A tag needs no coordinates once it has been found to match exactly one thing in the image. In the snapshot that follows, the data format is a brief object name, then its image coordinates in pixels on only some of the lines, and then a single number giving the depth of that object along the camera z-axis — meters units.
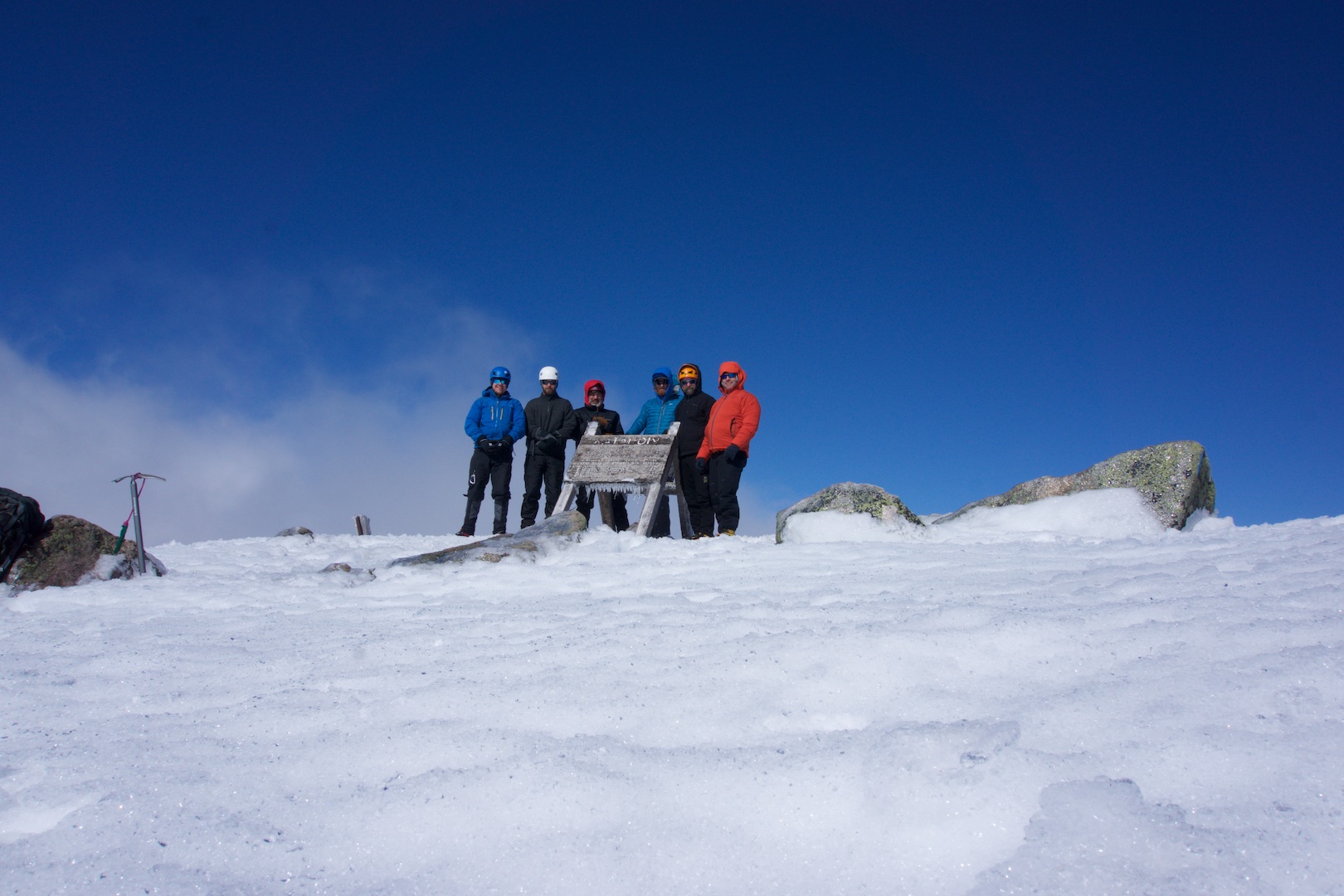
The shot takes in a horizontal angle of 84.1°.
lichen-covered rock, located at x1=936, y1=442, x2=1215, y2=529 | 7.05
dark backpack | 4.72
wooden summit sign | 7.61
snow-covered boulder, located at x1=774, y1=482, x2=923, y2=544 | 6.50
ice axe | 5.14
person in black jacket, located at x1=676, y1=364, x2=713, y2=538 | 8.58
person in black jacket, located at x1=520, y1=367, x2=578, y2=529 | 9.23
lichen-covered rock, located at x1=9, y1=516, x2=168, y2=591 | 4.71
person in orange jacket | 7.89
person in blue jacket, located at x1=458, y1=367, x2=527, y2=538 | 9.05
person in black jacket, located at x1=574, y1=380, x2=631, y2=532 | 9.13
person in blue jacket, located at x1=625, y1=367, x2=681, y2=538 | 8.87
